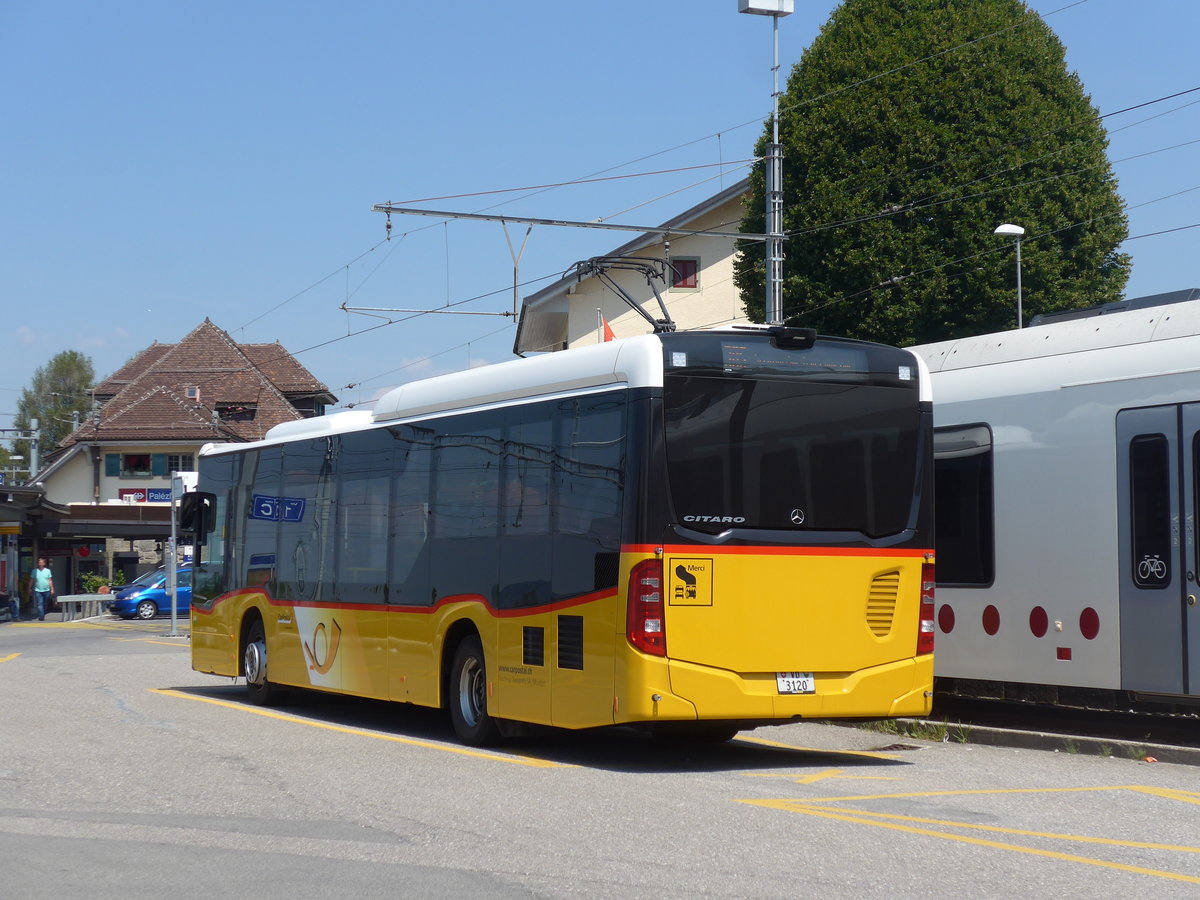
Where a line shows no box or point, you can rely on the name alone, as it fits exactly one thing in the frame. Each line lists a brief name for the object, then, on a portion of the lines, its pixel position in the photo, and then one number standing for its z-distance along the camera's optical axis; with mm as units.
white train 12562
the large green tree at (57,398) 122000
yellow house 50844
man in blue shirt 49575
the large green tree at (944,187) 37250
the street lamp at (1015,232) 34750
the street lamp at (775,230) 25547
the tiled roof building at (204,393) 73250
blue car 49188
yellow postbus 11094
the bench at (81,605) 51062
